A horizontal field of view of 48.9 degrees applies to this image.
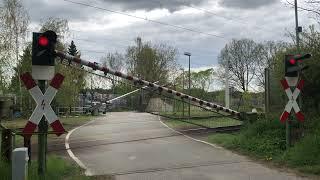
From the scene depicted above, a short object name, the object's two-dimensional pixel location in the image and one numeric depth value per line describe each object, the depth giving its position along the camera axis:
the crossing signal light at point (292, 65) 10.05
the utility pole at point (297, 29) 12.67
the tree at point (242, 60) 52.73
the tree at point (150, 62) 53.11
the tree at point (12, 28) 27.52
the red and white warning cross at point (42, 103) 6.91
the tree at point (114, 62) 61.79
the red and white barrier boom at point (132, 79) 12.61
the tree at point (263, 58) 50.32
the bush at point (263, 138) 10.44
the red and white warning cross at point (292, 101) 10.24
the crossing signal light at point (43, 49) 7.15
